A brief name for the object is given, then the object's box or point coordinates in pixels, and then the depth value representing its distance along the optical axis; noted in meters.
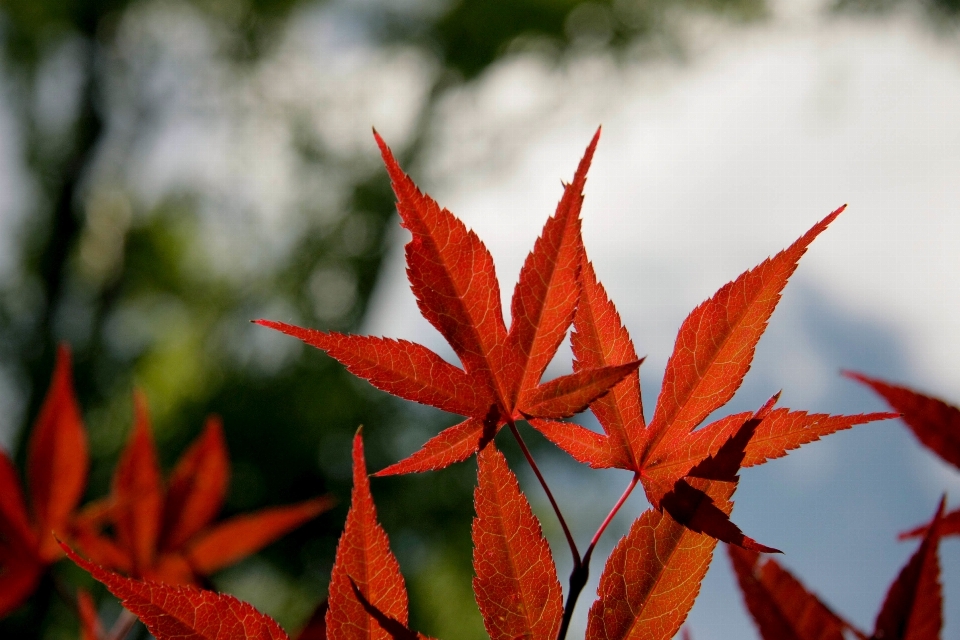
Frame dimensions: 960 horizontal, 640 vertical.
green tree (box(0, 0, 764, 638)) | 5.64
